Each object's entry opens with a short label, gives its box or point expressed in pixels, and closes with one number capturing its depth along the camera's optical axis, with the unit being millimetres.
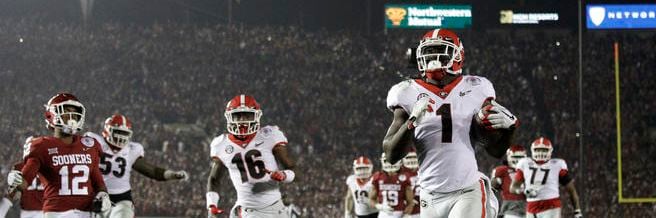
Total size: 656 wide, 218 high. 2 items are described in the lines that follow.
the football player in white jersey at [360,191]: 20234
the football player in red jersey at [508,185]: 18234
